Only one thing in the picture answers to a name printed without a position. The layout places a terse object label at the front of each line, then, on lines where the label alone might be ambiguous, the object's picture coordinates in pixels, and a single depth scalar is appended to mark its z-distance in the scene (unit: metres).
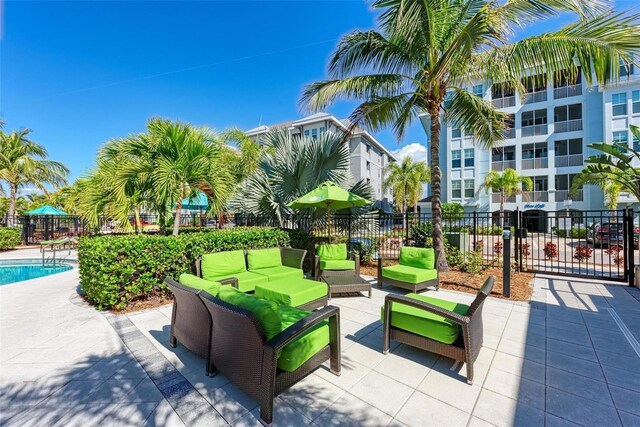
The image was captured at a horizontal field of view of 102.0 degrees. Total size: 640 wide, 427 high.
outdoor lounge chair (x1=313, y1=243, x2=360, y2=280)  5.87
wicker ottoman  3.86
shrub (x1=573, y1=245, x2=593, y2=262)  7.18
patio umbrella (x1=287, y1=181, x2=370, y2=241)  6.06
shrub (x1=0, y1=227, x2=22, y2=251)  12.51
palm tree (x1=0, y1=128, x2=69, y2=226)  14.23
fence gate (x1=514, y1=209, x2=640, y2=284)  5.82
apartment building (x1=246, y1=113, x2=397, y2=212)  27.68
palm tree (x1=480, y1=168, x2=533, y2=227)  19.77
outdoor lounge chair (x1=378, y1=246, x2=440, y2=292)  5.34
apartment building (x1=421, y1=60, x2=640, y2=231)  19.25
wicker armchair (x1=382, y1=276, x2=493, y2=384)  2.59
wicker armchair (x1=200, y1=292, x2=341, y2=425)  2.09
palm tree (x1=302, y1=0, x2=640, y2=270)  4.37
